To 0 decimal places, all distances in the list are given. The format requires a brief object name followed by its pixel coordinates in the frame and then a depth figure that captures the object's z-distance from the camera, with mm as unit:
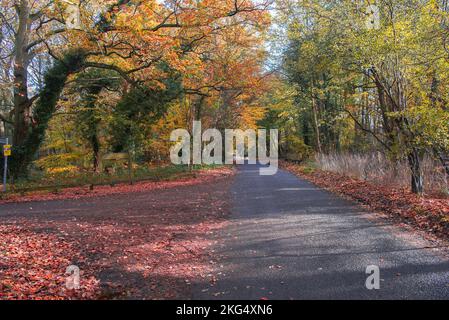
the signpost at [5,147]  13494
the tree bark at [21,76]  15094
